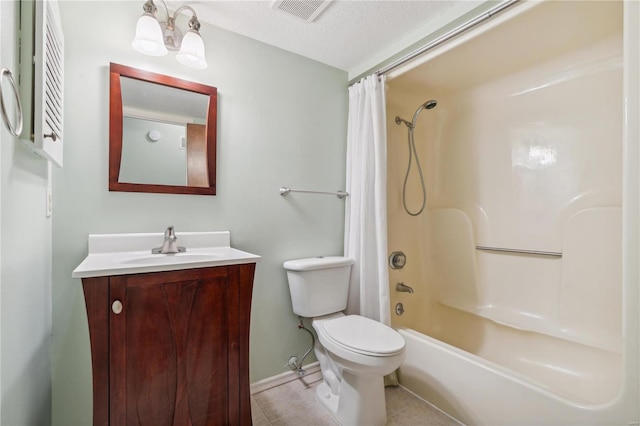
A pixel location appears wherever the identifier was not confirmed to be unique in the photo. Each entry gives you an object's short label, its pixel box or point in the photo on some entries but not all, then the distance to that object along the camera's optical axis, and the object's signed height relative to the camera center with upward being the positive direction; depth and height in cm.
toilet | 132 -63
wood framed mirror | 141 +42
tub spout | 210 -56
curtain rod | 132 +96
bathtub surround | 124 -3
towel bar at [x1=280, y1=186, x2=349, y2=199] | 186 +15
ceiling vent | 147 +109
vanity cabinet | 96 -51
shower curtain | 185 +4
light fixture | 132 +86
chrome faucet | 139 -16
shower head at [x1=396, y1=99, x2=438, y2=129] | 217 +80
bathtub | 108 -82
